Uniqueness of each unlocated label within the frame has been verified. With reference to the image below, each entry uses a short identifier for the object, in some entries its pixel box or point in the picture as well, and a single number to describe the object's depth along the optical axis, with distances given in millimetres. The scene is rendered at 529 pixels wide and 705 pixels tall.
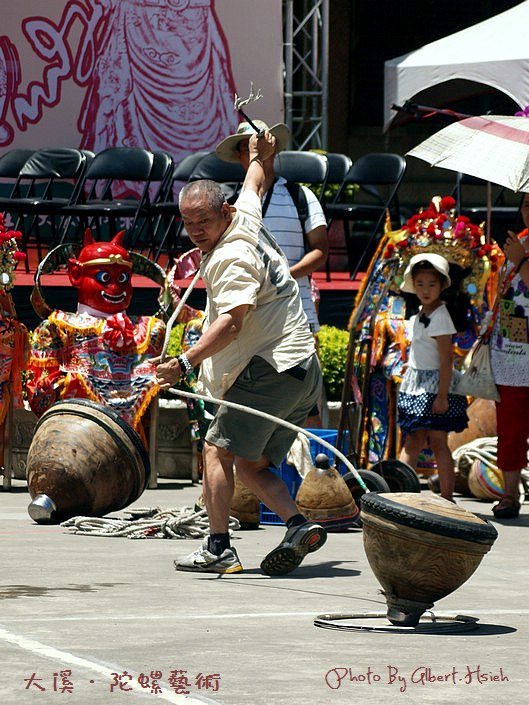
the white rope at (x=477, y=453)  17581
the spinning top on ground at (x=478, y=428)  18767
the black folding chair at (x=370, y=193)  28036
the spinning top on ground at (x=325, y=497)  14671
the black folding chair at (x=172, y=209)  28142
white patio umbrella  15530
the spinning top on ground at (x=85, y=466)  14823
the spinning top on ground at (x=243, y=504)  14884
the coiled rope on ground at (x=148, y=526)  14276
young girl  16320
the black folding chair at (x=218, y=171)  27778
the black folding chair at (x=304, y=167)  27717
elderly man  12058
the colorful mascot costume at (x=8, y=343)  17824
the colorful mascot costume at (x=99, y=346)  17885
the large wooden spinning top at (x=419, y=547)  9794
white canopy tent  23736
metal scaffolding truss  32275
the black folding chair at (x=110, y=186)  28233
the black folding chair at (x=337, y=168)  29352
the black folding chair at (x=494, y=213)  27686
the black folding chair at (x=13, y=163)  30498
